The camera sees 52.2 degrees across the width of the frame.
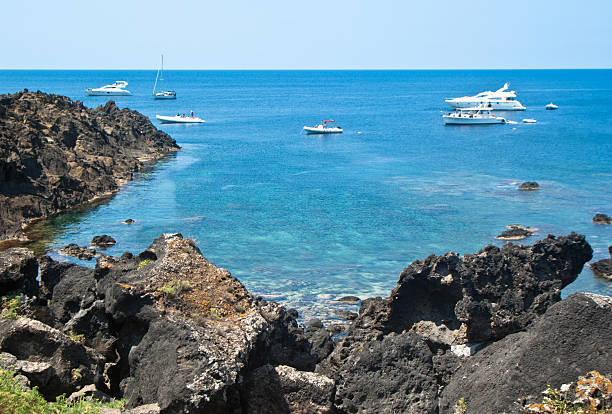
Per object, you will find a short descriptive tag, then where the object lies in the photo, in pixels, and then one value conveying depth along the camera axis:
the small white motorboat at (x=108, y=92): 195.50
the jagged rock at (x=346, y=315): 26.10
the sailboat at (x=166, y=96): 179.77
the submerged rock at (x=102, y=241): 37.31
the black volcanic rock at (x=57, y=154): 43.06
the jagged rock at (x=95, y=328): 13.39
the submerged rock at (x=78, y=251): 34.75
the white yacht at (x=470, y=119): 115.75
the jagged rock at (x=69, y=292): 16.26
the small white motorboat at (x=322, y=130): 100.64
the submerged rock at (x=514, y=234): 38.94
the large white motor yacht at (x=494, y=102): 148.50
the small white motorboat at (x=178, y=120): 109.82
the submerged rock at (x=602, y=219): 43.06
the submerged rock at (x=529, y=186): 55.12
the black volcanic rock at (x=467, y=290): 14.69
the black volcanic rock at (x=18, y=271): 14.50
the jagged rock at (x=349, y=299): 28.31
